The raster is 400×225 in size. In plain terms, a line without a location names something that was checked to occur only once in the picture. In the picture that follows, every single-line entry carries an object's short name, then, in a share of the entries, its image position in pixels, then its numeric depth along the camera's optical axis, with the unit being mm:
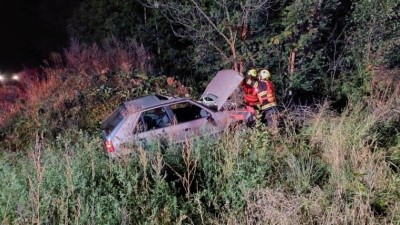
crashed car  7070
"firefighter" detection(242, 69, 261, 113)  8875
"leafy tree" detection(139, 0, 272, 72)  10953
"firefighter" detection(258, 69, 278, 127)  8537
